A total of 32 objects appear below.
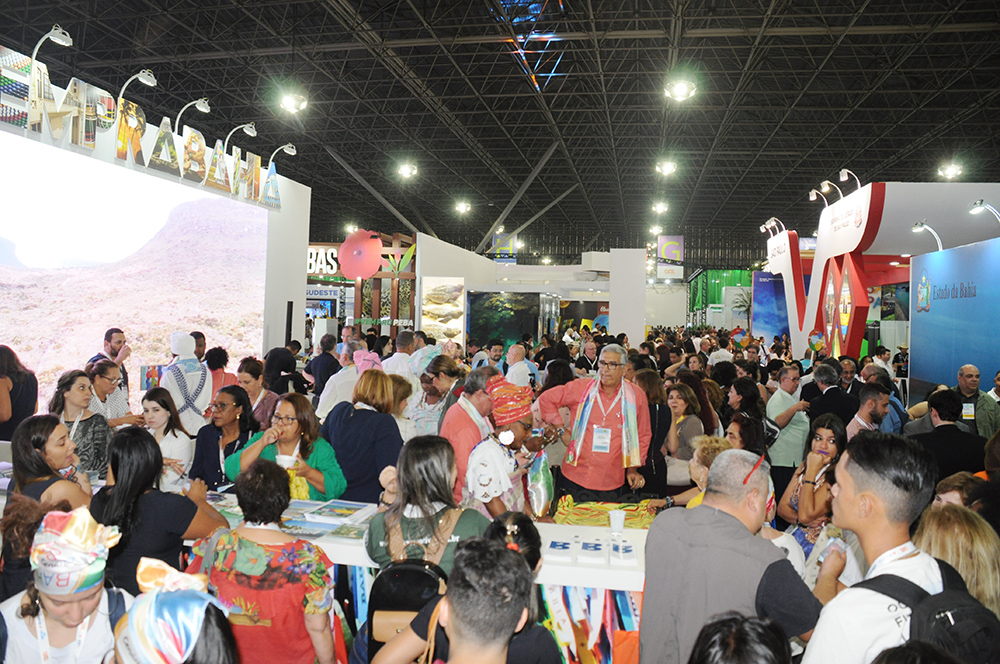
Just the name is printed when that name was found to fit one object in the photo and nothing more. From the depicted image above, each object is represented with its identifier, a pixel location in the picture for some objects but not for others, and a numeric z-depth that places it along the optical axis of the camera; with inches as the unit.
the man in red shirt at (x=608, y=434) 155.4
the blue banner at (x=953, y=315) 266.5
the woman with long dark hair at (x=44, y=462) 97.8
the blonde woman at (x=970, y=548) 65.1
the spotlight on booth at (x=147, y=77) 255.8
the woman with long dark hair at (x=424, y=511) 85.0
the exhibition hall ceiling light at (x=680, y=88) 371.7
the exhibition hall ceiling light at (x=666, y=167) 563.8
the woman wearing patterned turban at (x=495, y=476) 110.0
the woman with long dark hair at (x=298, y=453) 125.3
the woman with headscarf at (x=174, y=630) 45.5
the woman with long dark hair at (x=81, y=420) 138.8
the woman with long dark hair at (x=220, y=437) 139.3
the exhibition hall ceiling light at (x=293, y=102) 391.2
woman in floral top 78.5
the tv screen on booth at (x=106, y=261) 214.1
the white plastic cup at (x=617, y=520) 107.7
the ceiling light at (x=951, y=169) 554.1
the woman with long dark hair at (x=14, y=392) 157.5
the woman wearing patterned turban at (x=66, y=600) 61.7
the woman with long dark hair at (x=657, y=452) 164.9
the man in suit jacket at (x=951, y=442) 143.3
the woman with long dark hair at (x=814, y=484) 109.4
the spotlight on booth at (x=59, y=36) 222.2
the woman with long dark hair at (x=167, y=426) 137.3
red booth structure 375.2
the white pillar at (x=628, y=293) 540.7
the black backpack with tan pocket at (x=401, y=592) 75.9
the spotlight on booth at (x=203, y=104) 287.0
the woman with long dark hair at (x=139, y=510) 88.4
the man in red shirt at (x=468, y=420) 125.0
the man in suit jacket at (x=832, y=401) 196.5
